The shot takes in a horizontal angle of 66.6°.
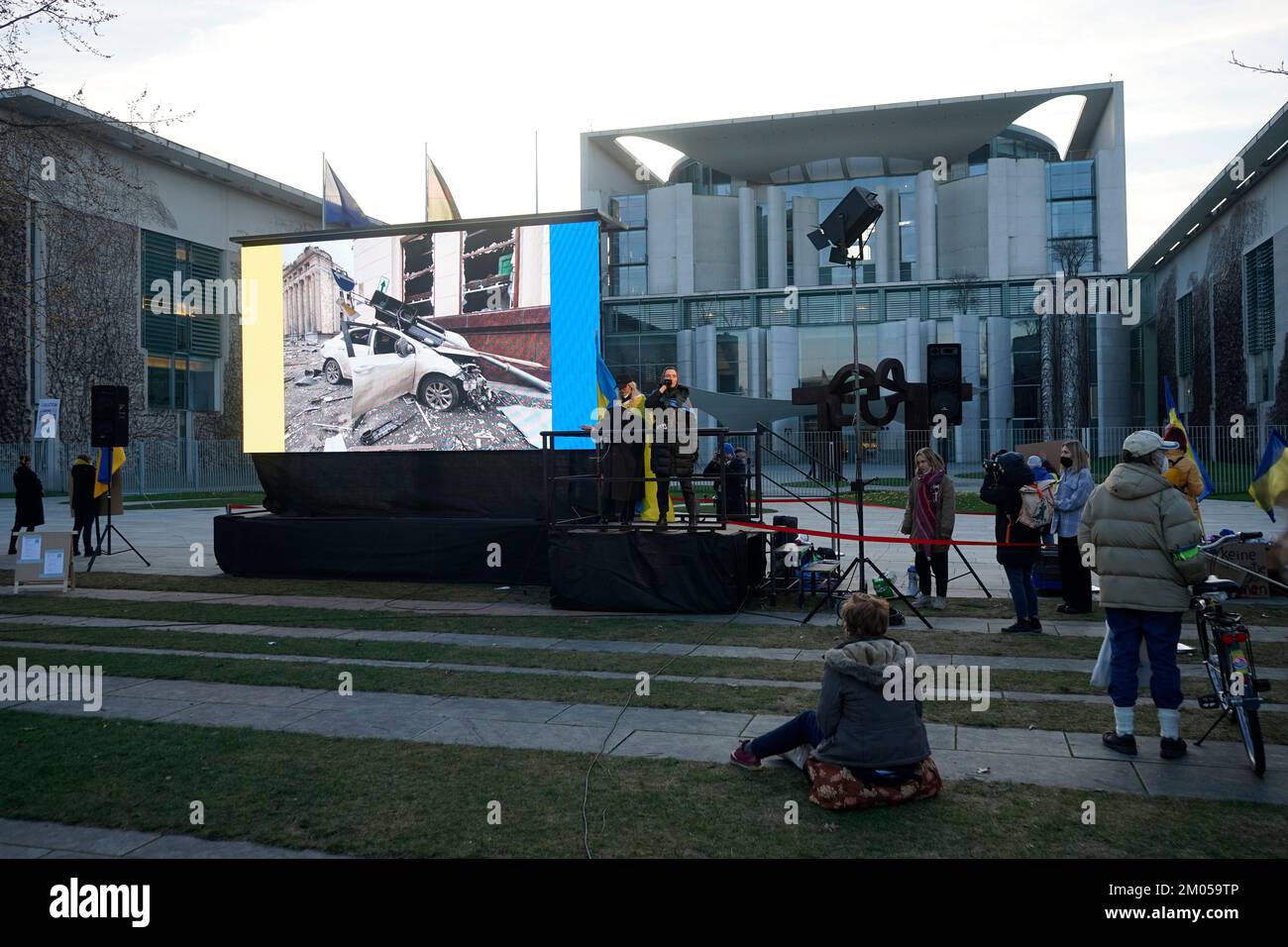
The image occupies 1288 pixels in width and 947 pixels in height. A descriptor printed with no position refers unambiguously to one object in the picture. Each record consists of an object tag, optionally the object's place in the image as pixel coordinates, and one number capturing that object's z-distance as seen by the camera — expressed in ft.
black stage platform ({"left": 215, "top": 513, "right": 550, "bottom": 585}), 46.68
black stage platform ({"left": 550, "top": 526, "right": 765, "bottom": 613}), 38.45
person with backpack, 32.50
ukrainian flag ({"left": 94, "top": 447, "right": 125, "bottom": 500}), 57.88
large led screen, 46.60
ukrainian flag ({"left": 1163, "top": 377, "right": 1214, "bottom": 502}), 39.21
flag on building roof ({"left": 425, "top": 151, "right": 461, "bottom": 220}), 55.62
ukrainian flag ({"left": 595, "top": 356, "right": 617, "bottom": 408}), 45.57
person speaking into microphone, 39.17
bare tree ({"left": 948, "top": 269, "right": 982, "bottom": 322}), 171.22
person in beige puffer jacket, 19.29
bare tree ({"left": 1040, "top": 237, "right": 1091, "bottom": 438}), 157.99
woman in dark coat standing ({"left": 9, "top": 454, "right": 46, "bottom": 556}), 59.62
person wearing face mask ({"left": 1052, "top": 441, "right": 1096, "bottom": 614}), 35.01
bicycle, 18.30
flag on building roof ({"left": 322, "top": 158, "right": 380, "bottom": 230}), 54.24
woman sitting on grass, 16.66
